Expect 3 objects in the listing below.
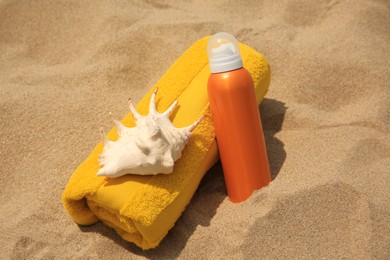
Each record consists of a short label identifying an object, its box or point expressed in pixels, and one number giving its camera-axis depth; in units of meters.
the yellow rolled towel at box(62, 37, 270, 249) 0.85
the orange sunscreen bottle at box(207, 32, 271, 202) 0.88
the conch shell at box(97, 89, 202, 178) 0.84
